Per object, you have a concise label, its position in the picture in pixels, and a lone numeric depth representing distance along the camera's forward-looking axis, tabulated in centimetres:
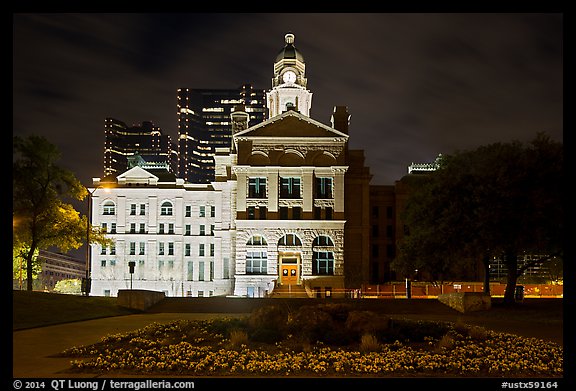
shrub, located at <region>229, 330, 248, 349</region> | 2016
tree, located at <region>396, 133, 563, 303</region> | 3825
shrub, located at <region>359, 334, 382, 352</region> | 1939
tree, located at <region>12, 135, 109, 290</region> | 4934
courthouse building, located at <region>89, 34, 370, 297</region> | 7256
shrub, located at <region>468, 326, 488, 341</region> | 2210
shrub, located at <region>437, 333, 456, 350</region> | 1985
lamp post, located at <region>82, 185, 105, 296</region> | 4575
